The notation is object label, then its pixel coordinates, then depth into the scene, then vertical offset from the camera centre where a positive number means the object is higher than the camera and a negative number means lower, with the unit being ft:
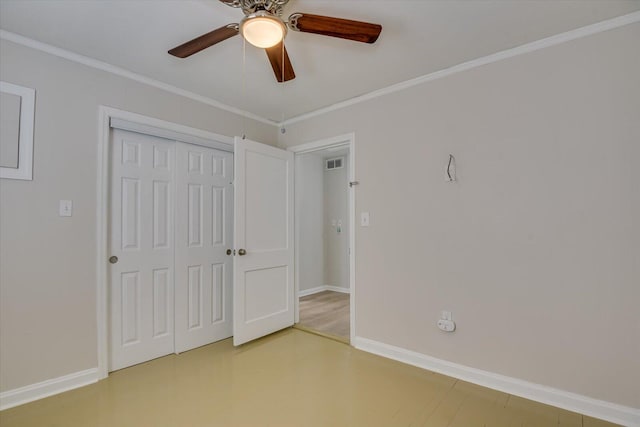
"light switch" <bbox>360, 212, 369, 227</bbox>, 9.66 +0.05
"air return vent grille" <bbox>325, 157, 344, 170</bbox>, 18.04 +3.44
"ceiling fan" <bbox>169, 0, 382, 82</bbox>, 5.02 +3.35
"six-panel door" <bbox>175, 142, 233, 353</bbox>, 9.45 -0.76
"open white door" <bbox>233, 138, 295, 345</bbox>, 9.76 -0.70
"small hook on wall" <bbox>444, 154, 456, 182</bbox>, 8.07 +1.32
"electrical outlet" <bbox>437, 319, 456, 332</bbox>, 7.89 -2.72
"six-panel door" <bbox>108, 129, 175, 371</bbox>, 8.21 -0.74
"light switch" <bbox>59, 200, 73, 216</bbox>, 7.26 +0.35
